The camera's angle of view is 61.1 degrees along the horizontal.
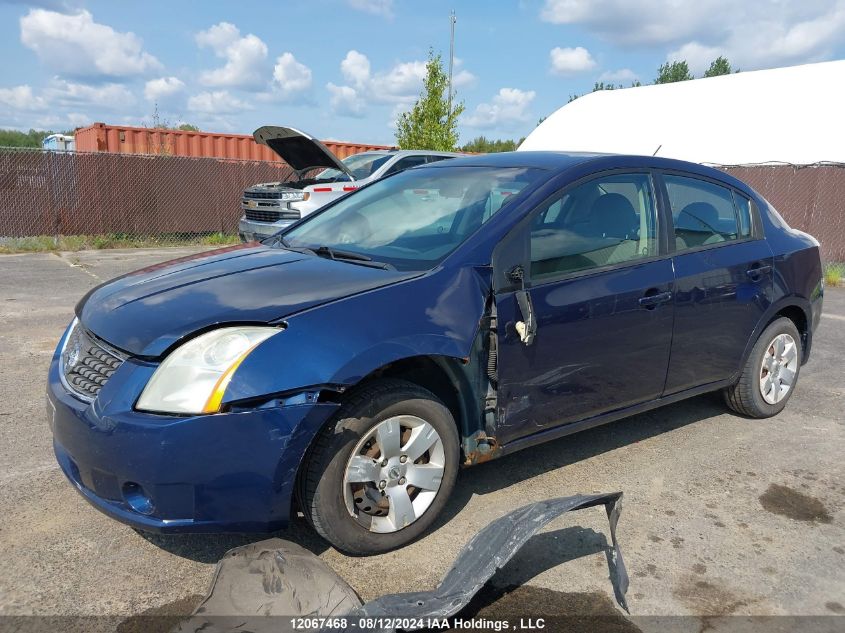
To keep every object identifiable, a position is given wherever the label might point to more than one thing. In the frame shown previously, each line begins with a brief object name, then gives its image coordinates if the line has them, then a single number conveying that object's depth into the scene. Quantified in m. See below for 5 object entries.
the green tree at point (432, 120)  20.59
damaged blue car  2.56
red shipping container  17.17
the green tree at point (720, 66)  78.56
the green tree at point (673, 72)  78.75
